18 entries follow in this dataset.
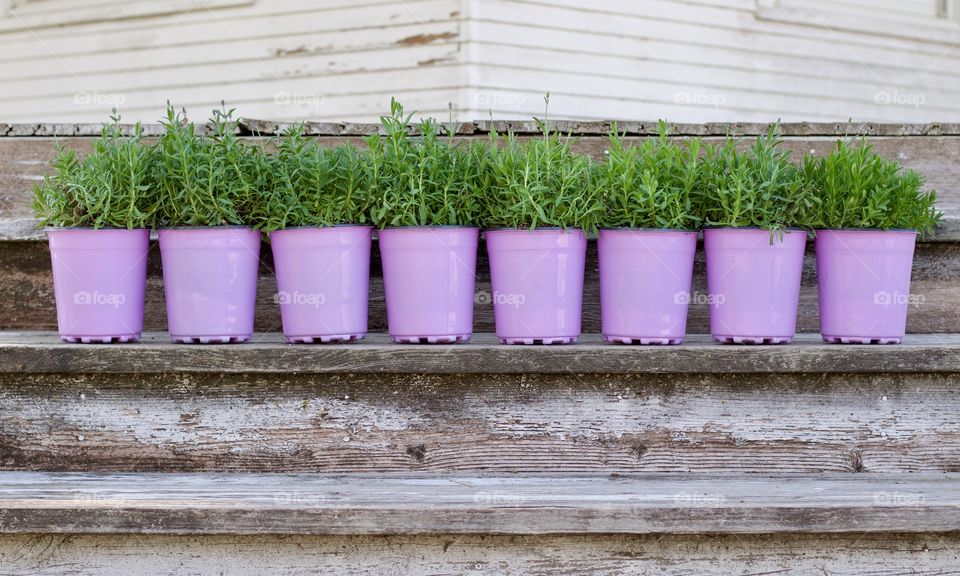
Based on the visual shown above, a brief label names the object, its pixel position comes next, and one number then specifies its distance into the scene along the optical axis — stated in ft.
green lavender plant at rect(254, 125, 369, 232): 9.14
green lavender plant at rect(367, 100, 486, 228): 9.11
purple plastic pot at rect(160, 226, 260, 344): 9.16
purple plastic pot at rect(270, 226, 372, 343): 9.14
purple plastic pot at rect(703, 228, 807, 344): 9.15
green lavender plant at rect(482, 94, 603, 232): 9.07
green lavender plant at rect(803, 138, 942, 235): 9.16
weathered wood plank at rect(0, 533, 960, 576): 8.82
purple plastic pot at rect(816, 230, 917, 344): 9.23
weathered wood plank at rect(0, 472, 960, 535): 8.66
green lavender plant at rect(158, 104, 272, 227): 9.13
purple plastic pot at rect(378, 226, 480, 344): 9.12
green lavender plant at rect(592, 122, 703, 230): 9.09
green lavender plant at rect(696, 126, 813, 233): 9.11
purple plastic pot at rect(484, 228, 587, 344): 9.11
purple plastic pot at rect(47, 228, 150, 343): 9.19
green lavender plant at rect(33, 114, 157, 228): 9.16
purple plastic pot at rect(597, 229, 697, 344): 9.12
